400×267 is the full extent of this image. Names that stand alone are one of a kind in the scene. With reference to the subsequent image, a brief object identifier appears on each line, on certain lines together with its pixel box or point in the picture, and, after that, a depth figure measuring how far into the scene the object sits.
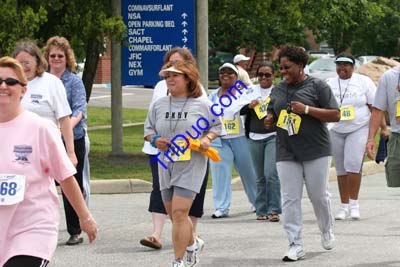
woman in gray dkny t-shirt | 8.72
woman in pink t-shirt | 5.67
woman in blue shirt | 10.50
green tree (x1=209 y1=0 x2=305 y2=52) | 21.91
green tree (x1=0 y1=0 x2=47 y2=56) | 17.06
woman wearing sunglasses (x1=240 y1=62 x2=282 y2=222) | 12.63
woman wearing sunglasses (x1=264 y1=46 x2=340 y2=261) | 9.64
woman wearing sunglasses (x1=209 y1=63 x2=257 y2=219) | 12.93
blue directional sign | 19.19
